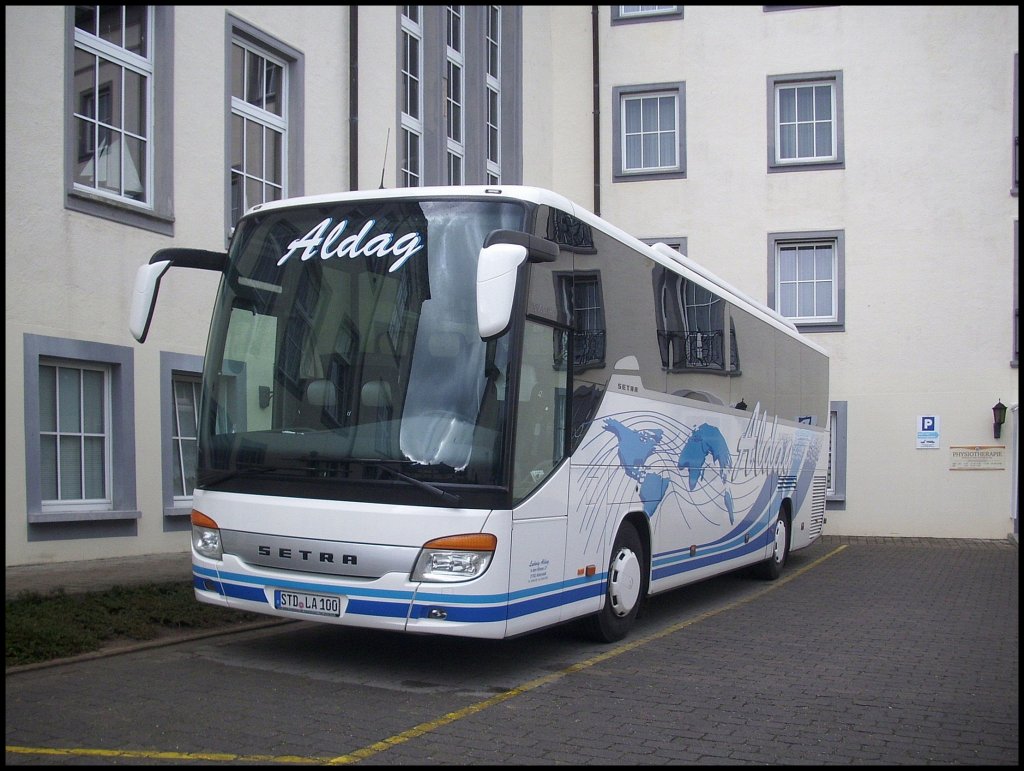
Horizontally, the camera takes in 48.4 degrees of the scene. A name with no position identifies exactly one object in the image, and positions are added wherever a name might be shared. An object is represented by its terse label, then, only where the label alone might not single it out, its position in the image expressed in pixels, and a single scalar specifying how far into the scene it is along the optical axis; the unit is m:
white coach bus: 7.10
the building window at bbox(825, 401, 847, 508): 22.92
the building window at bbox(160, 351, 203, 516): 13.08
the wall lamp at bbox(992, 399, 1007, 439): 21.75
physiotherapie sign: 22.06
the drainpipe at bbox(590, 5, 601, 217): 24.44
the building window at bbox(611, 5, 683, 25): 24.23
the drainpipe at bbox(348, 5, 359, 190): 16.39
